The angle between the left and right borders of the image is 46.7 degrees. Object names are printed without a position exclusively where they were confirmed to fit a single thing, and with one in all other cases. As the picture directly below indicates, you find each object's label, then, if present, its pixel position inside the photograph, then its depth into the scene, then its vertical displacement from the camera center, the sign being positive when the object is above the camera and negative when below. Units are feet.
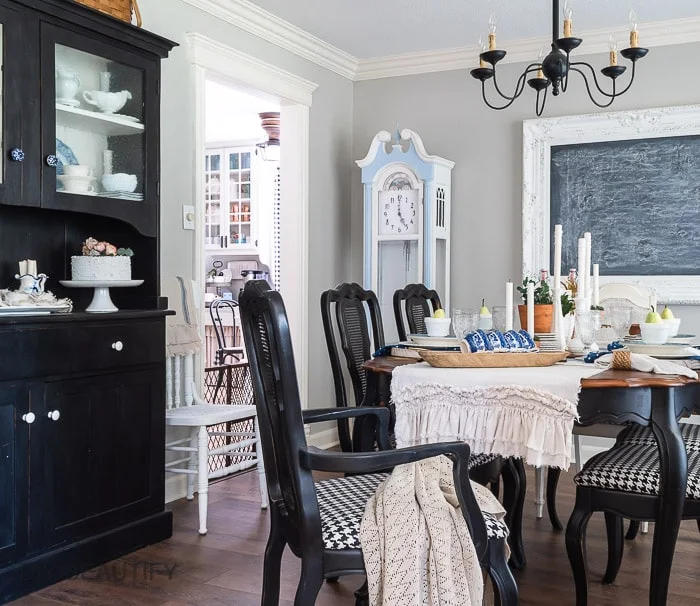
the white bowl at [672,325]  8.84 -0.53
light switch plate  13.00 +0.92
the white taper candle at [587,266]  9.64 +0.13
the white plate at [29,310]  8.77 -0.42
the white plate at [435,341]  9.27 -0.75
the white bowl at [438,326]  9.59 -0.60
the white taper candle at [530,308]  9.28 -0.36
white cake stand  10.15 -0.21
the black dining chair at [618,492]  7.56 -2.03
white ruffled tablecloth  7.09 -1.21
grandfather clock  15.94 +1.20
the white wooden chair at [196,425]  11.02 -2.12
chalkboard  14.89 +1.42
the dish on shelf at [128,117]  10.50 +2.04
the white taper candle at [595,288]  10.41 -0.15
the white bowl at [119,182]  10.28 +1.17
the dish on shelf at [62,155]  9.58 +1.40
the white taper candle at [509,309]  9.16 -0.38
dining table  7.15 -1.22
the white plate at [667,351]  8.53 -0.77
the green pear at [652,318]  8.80 -0.45
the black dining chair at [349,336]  10.30 -0.80
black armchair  5.77 -1.53
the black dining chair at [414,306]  12.08 -0.48
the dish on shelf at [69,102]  9.61 +2.05
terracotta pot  9.92 -0.50
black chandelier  9.21 +2.60
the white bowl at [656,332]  8.72 -0.59
